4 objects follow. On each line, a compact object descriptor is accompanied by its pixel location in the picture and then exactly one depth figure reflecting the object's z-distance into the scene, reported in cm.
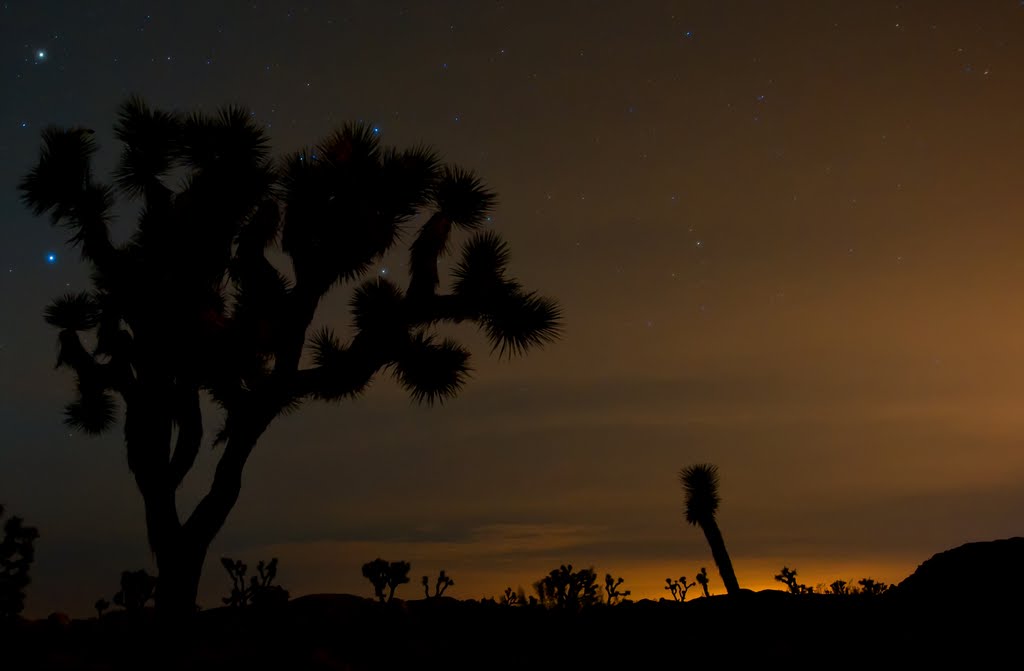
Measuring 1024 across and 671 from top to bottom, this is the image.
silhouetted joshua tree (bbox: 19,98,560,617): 903
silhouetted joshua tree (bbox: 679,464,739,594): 1558
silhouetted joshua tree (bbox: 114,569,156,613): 1237
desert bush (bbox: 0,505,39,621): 1200
